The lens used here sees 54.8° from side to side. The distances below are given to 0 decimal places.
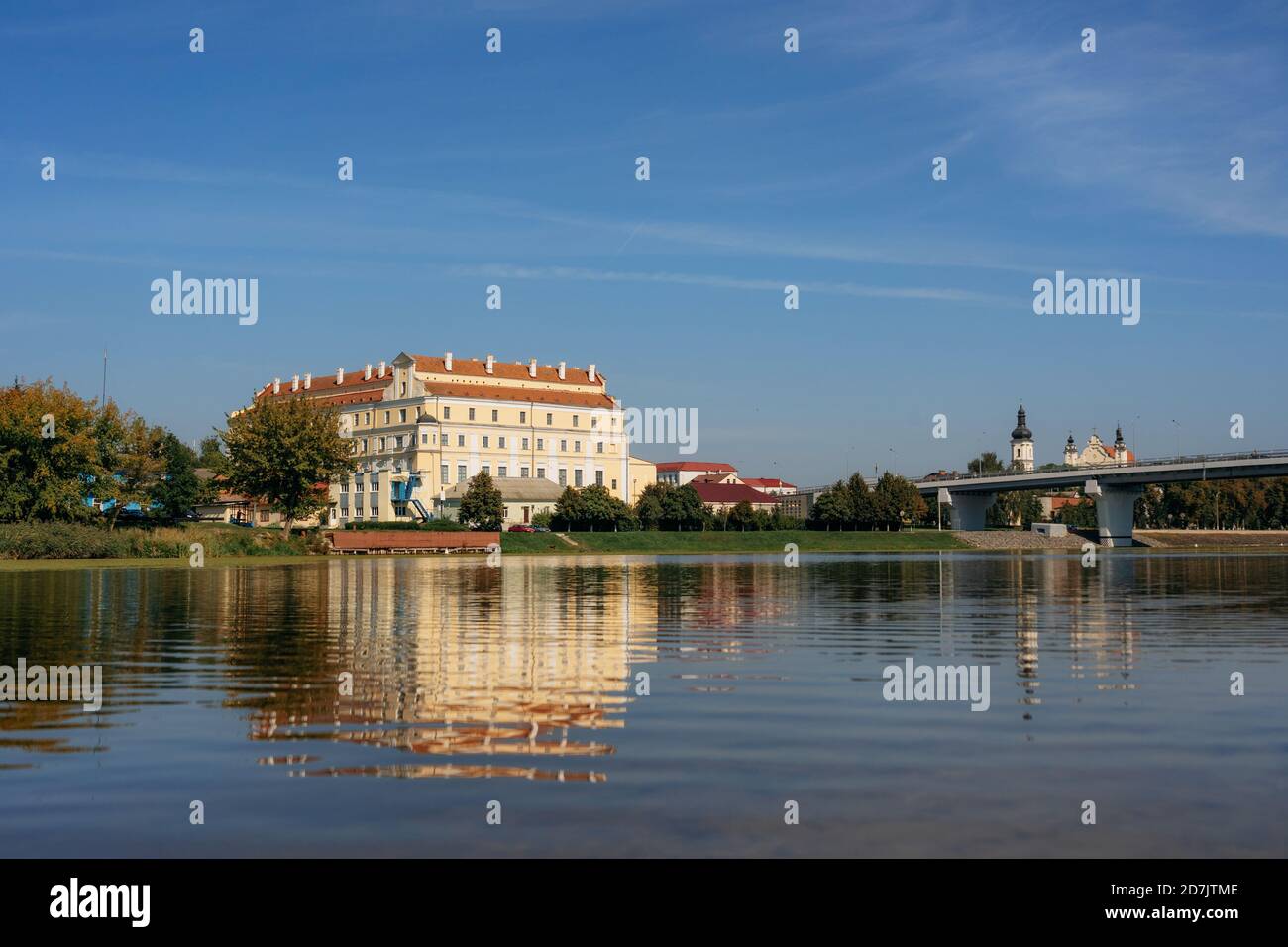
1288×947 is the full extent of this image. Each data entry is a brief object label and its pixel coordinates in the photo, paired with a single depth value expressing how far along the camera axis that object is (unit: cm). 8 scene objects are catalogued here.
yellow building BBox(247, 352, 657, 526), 15125
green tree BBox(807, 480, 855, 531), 14362
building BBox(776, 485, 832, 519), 17862
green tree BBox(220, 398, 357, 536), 9962
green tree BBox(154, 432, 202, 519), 13125
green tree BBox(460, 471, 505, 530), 12381
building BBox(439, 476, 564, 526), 14475
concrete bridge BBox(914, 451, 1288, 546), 12394
